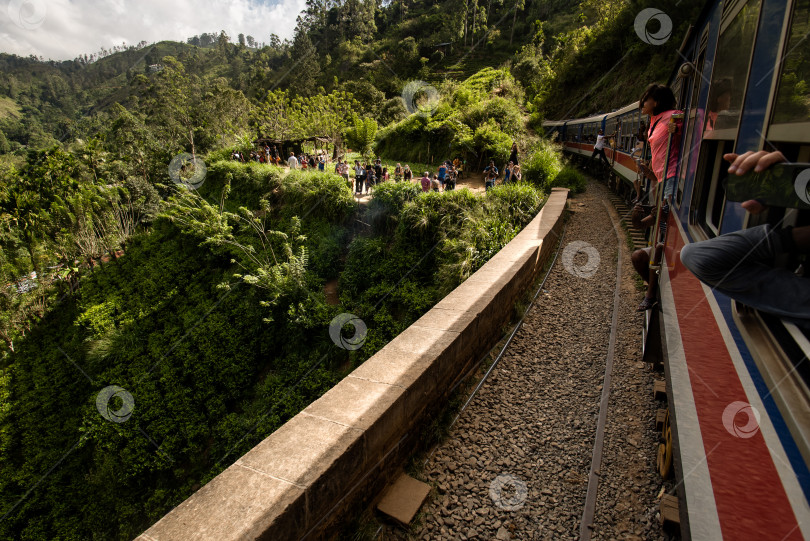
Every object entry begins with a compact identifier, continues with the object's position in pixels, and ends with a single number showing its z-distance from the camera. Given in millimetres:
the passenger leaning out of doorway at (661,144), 4062
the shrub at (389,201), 11516
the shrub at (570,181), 13953
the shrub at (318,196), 13961
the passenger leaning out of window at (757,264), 1469
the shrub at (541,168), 13948
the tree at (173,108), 33344
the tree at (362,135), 23584
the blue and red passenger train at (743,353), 1336
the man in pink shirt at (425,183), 12969
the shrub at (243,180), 18266
